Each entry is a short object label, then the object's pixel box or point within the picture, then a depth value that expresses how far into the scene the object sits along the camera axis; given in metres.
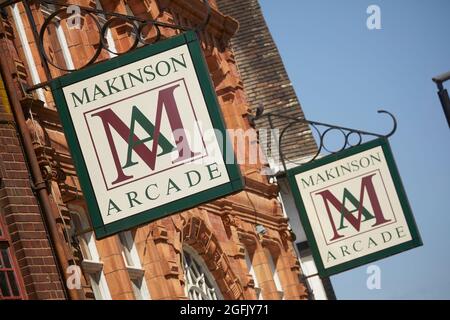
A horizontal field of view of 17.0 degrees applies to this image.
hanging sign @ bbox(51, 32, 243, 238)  14.51
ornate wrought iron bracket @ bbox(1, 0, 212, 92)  15.39
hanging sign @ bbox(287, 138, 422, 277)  22.33
